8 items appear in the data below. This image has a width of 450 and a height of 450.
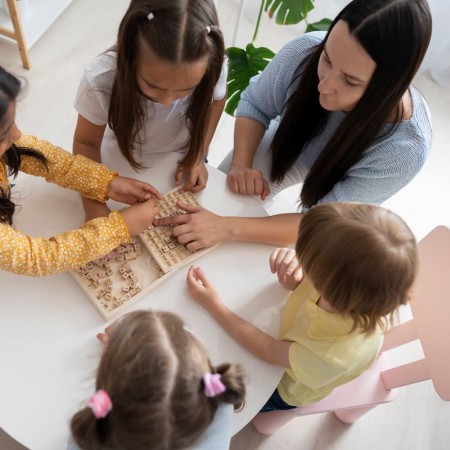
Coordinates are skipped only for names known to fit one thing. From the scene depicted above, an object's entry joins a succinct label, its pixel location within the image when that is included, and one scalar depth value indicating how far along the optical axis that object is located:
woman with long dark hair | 0.76
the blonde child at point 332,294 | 0.65
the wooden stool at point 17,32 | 1.67
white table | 0.69
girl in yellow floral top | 0.74
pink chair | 0.89
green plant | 1.37
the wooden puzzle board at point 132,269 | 0.79
